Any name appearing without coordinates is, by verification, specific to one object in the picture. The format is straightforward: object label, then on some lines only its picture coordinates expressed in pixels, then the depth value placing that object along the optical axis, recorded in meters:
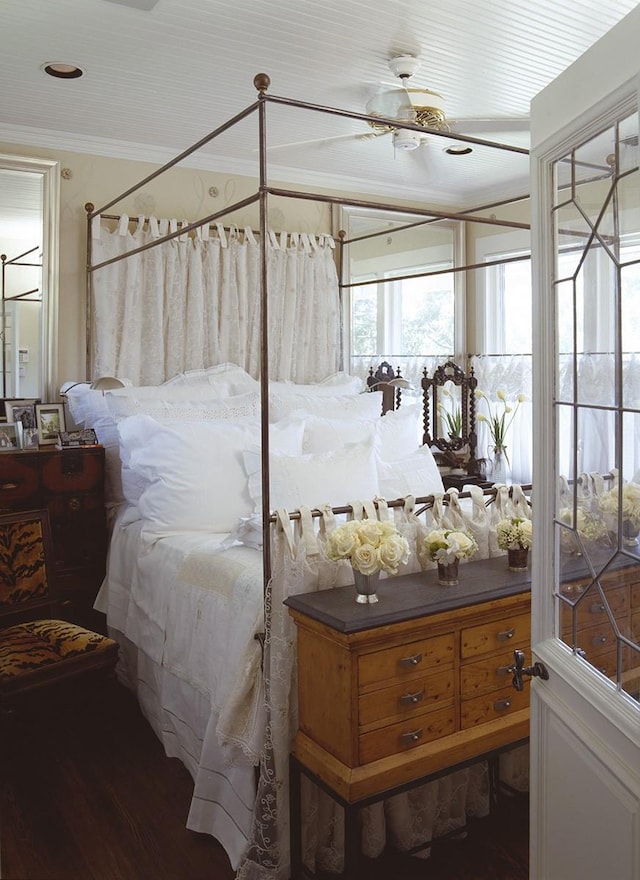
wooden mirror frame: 4.84
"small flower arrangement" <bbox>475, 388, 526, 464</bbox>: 4.66
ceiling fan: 3.18
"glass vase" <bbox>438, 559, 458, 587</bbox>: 2.30
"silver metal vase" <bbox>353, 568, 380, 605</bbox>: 2.12
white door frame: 1.24
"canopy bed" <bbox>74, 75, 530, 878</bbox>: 2.25
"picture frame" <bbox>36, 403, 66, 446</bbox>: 3.61
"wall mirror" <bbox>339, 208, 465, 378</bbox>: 4.77
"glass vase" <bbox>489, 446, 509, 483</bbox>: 4.70
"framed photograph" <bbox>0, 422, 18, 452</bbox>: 3.44
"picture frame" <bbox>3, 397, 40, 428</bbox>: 3.60
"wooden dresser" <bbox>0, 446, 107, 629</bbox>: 3.33
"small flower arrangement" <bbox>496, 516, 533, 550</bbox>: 2.44
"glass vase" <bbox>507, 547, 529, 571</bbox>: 2.45
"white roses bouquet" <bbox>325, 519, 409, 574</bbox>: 2.09
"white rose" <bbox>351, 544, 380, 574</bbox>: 2.09
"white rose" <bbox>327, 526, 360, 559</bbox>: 2.12
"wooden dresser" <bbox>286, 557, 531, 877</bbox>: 1.98
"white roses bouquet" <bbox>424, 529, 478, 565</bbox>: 2.28
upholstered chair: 2.71
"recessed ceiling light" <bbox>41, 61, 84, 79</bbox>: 3.01
